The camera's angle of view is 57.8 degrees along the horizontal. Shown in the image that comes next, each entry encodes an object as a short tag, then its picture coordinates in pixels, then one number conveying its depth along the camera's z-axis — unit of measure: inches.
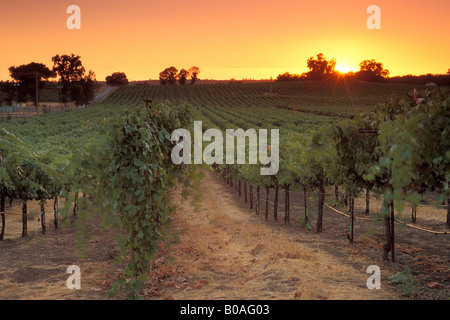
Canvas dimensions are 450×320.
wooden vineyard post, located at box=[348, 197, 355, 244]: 511.2
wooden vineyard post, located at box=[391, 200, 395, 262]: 419.6
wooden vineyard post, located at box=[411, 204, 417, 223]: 682.8
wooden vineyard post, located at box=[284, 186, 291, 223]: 697.0
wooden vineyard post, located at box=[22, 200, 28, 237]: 592.4
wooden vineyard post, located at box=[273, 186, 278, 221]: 721.6
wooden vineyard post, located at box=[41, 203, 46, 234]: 604.4
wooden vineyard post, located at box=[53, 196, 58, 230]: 651.1
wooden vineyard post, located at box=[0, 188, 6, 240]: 565.3
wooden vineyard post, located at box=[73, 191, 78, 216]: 754.8
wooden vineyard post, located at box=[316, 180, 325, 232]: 608.1
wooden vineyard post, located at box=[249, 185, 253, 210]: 867.7
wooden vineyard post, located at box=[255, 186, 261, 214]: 816.7
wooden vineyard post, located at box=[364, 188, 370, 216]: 743.6
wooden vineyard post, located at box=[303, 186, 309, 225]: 643.3
